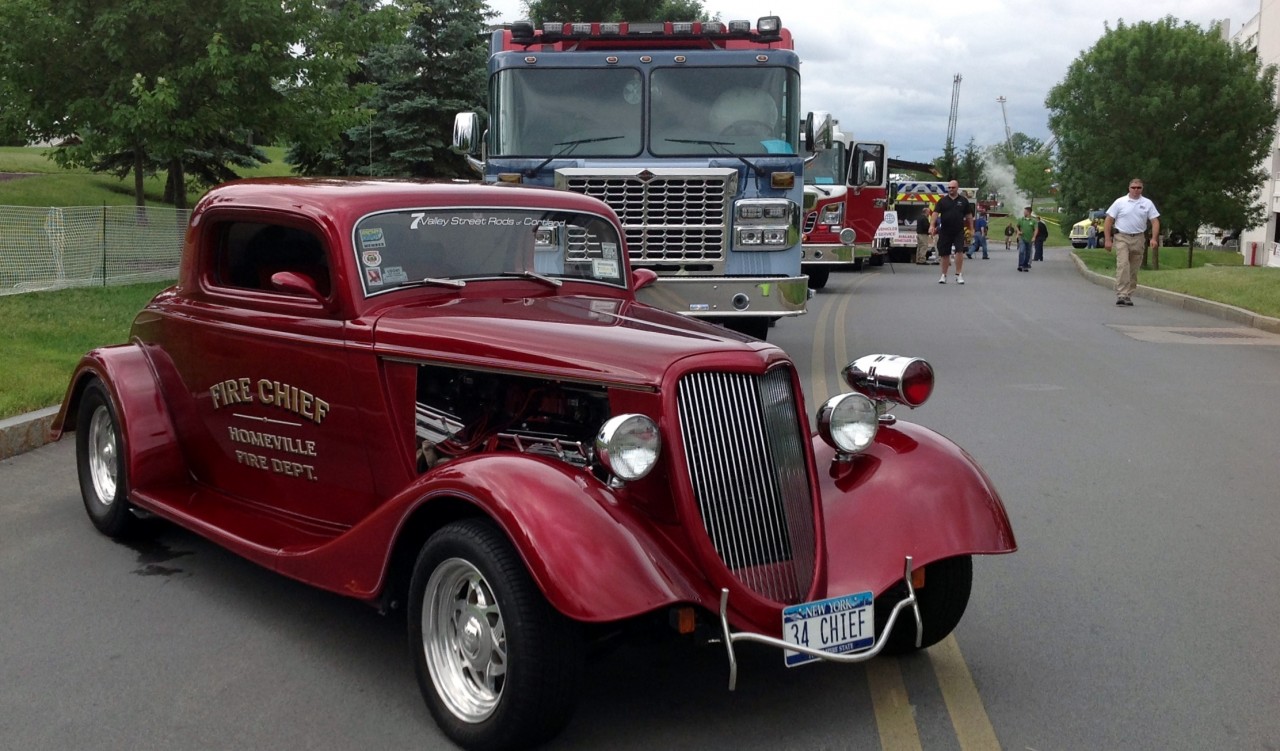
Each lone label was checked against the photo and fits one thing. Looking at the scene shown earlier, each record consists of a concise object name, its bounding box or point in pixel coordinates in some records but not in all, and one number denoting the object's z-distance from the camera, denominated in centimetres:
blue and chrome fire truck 1179
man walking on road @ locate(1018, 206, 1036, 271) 3490
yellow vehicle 6100
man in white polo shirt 1992
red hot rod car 394
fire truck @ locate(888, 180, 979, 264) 3784
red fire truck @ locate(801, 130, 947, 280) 2381
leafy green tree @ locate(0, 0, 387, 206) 1756
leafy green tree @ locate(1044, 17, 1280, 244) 3662
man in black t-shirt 2561
